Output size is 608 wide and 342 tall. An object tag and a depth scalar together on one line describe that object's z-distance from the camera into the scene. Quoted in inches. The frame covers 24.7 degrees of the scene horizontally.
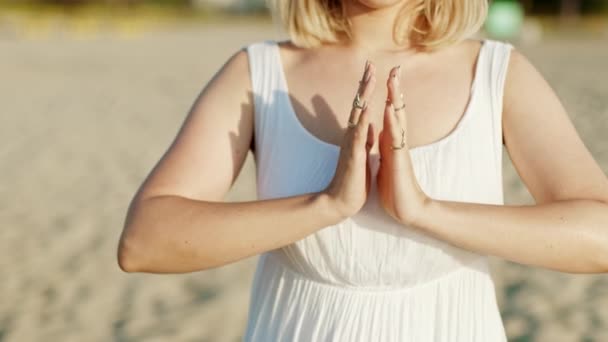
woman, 58.8
